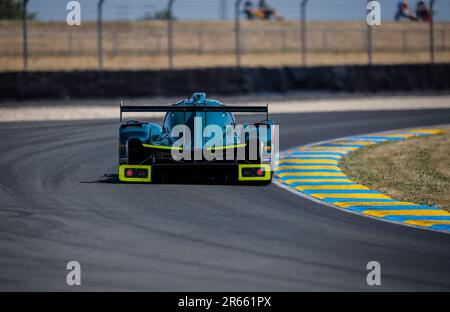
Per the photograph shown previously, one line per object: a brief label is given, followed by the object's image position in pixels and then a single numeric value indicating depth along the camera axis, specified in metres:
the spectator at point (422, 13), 48.94
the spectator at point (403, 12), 48.07
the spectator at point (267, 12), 55.04
